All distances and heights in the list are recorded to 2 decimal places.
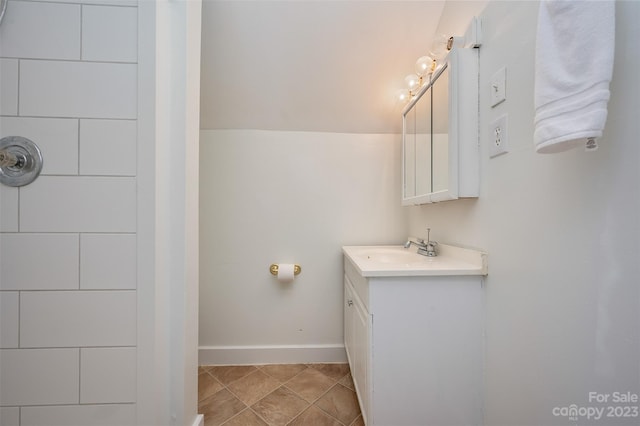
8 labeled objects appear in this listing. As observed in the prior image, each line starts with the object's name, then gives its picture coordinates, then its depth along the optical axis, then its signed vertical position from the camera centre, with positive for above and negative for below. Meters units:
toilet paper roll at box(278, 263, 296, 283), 1.72 -0.40
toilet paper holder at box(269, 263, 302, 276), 1.76 -0.39
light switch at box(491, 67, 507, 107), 0.91 +0.47
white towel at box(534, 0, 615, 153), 0.53 +0.32
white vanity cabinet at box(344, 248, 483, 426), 0.98 -0.54
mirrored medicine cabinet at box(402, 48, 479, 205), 1.06 +0.39
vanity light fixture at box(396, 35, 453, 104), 1.17 +0.76
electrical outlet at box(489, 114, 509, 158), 0.90 +0.28
